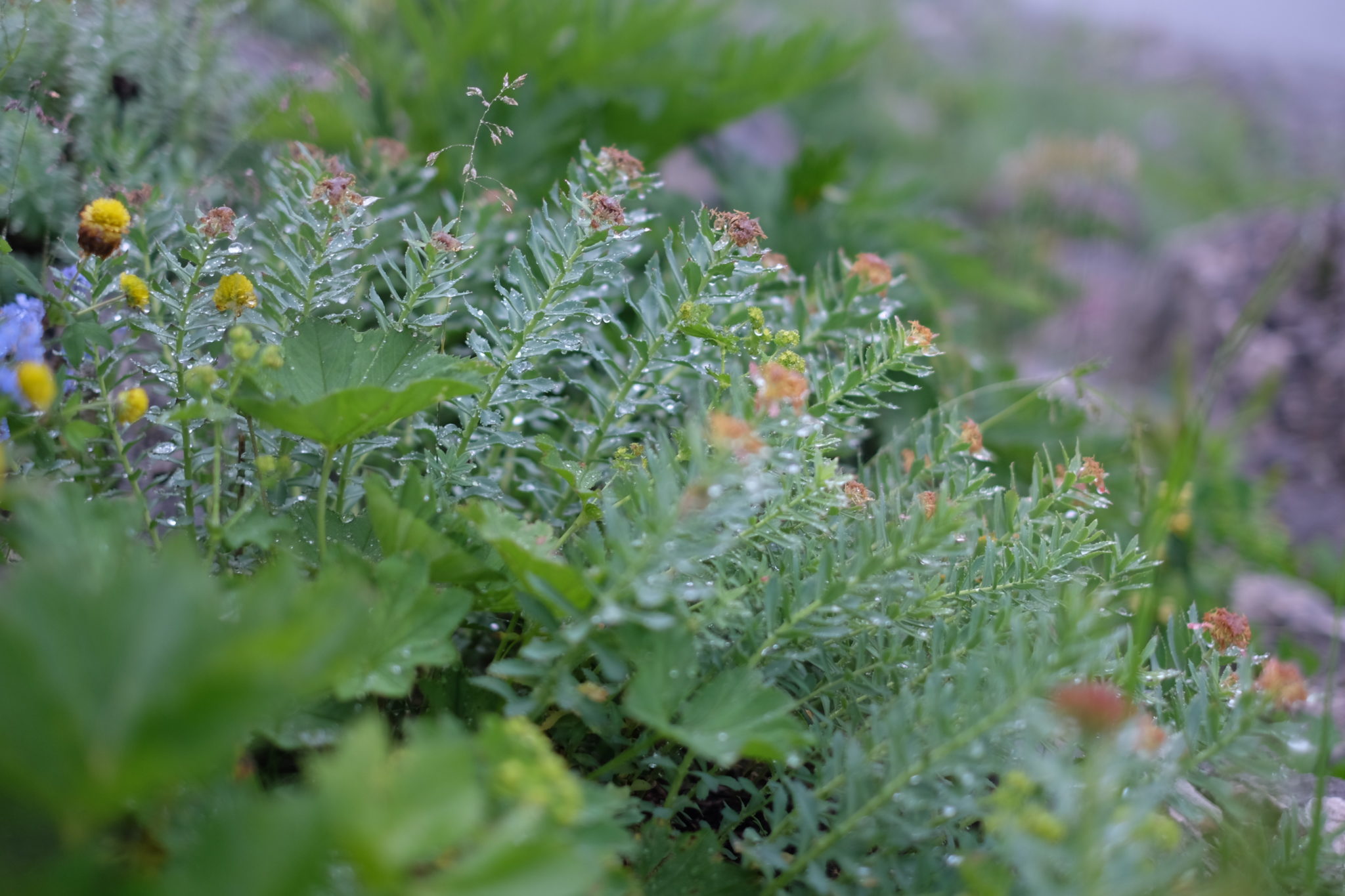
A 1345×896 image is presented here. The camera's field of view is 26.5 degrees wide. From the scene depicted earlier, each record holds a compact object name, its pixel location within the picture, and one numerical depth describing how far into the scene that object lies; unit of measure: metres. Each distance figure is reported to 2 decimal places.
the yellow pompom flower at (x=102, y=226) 0.86
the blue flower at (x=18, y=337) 0.83
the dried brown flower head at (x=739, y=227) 0.88
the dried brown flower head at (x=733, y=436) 0.79
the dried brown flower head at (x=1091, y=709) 0.76
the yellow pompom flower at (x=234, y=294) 0.88
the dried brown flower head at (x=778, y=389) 0.82
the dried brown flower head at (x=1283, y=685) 0.81
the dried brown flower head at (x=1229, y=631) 0.87
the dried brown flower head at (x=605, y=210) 0.88
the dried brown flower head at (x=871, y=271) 0.97
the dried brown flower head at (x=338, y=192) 0.89
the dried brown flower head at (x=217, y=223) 0.88
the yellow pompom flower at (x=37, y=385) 0.81
